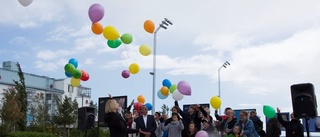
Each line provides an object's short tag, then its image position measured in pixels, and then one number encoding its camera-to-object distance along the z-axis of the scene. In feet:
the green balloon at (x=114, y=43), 43.80
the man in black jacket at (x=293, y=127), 33.04
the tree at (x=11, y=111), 89.56
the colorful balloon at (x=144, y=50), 47.98
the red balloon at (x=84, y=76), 46.01
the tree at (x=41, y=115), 121.29
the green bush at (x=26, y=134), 67.12
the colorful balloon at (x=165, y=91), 46.16
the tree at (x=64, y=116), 107.45
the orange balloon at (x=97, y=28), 41.04
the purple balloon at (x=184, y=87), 38.22
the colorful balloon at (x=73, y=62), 44.99
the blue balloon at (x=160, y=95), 47.36
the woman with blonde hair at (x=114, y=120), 23.30
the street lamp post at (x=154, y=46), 69.41
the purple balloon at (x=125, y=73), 47.73
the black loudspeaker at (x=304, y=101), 25.67
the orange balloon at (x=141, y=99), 47.59
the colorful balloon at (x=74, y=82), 45.93
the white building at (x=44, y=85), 208.37
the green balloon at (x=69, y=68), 43.88
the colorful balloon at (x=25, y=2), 33.66
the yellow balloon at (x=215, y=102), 37.45
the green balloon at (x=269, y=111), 32.76
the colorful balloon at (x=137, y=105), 45.10
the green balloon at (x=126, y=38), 44.50
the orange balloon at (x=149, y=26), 47.96
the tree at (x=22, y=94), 98.66
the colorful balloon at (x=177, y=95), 41.11
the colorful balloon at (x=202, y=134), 27.24
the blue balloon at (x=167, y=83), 47.26
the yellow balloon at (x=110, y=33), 41.27
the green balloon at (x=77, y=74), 44.50
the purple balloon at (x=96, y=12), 38.45
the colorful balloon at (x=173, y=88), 44.50
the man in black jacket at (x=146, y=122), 33.35
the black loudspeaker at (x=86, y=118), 37.17
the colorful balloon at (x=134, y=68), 47.78
